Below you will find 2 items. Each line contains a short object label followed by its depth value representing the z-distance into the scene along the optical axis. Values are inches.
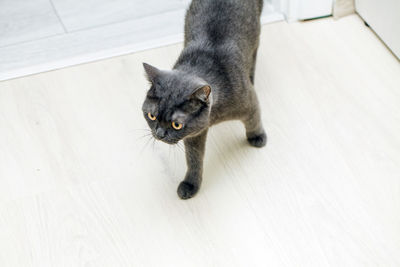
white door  68.5
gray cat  55.0
